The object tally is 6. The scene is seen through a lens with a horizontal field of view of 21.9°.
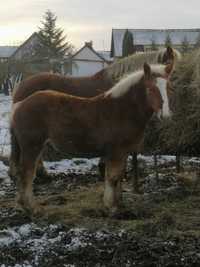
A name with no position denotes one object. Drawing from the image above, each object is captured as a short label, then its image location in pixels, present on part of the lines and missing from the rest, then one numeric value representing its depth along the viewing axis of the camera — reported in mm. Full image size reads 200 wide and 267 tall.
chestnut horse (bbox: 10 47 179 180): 8094
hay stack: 6742
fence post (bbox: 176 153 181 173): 8066
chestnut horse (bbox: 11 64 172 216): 6020
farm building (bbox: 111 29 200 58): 51781
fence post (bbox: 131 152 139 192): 7258
